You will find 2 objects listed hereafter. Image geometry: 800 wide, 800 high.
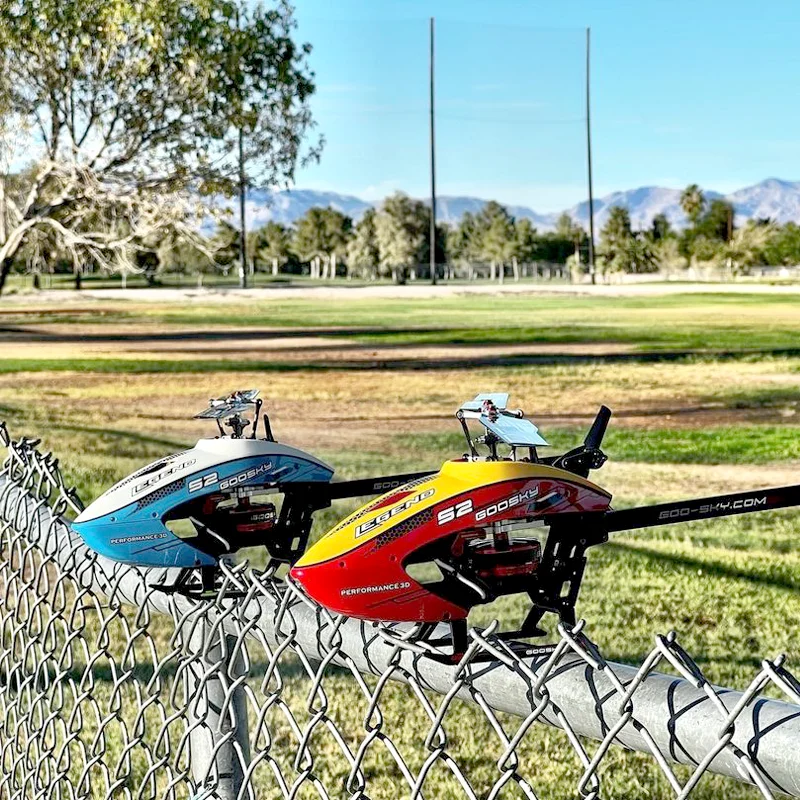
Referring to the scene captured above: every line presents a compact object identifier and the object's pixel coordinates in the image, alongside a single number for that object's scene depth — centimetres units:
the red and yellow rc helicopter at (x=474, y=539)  104
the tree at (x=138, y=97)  1187
